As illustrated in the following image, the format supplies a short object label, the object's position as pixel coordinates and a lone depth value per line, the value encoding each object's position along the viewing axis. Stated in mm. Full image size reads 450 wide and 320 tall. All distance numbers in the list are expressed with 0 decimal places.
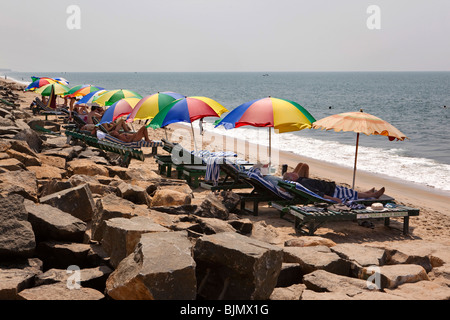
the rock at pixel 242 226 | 6758
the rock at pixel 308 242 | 6344
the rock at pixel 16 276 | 3850
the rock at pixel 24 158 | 8164
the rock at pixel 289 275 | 4988
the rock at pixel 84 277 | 4297
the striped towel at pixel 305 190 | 8531
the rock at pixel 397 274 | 5117
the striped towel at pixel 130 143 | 13281
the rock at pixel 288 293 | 4465
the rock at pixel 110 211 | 5457
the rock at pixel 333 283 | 4645
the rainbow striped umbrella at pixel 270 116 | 9477
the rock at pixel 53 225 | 5049
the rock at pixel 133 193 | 7082
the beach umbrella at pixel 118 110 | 14062
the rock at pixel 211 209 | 7027
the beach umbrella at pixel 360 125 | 8523
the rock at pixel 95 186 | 7119
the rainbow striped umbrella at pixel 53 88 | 23131
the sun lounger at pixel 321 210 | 7695
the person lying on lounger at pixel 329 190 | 8766
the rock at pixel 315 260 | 5195
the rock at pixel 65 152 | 9624
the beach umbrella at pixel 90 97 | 20722
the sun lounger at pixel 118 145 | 12159
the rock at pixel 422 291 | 4758
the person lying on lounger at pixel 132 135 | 13617
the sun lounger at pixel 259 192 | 8727
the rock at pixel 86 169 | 8688
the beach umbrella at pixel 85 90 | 22984
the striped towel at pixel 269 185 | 8727
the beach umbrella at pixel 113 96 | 17453
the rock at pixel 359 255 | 5453
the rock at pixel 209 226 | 5840
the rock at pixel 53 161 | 8828
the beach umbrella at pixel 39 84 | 26492
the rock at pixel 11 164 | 7334
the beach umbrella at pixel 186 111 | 10938
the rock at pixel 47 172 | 7670
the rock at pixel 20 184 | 5830
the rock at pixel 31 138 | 9910
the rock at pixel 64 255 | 4855
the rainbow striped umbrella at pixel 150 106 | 12734
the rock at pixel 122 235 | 4672
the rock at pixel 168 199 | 7332
